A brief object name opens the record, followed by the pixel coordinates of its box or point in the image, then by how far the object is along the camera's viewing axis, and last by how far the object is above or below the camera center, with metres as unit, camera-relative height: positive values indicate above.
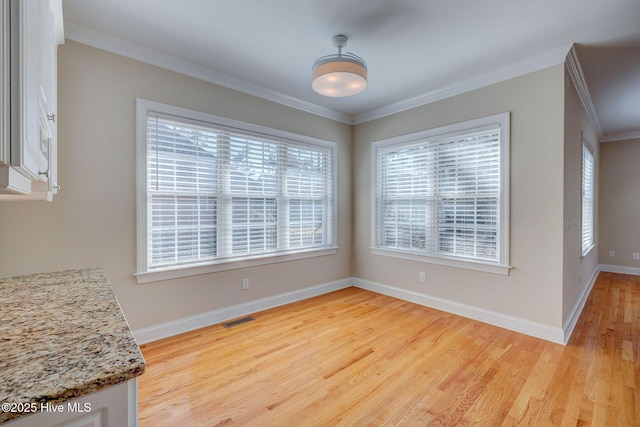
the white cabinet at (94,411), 0.69 -0.51
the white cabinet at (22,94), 0.69 +0.32
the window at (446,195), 3.17 +0.24
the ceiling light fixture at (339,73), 2.31 +1.14
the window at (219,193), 2.79 +0.23
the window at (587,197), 4.00 +0.28
